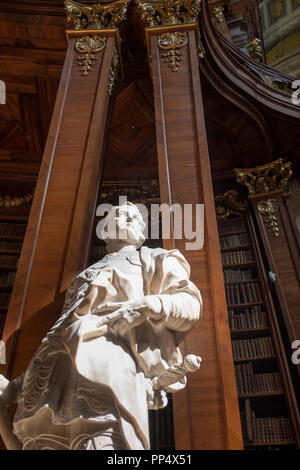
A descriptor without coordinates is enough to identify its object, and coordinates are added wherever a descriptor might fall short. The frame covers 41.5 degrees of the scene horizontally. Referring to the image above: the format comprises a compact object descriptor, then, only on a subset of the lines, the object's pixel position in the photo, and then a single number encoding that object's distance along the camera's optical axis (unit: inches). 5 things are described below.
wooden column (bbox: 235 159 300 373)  177.0
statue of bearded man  45.9
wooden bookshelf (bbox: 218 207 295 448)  147.5
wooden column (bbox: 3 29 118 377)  82.1
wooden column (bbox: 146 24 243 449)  68.4
